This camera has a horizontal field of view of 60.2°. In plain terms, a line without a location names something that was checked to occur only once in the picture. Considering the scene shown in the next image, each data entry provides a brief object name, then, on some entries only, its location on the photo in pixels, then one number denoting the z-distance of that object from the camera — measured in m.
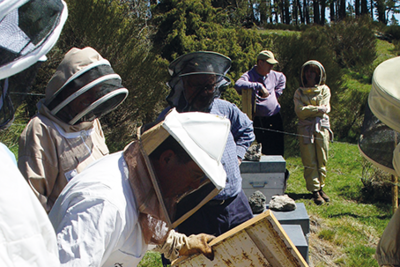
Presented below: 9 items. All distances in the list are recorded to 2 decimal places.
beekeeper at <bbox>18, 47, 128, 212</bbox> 2.01
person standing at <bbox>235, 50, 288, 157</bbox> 4.71
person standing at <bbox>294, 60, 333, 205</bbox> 4.77
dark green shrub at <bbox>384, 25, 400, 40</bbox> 19.93
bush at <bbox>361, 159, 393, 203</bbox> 5.23
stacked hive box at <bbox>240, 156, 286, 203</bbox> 4.34
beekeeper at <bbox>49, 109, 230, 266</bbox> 1.20
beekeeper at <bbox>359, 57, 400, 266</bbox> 1.72
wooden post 4.68
